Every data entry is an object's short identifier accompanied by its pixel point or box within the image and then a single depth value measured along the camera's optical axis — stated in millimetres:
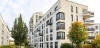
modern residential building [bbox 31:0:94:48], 13575
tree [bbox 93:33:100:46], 11792
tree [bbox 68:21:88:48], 10861
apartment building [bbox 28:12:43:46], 33154
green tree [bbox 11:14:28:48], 14766
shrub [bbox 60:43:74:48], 12091
